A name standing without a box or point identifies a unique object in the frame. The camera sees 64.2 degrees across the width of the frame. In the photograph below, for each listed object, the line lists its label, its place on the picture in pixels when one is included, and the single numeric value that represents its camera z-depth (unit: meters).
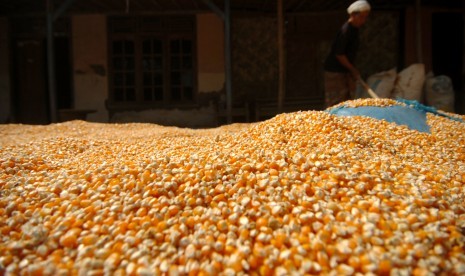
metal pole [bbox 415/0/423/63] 6.58
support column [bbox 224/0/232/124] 6.02
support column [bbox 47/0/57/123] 6.06
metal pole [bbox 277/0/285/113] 6.28
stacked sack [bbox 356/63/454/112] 5.58
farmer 4.30
